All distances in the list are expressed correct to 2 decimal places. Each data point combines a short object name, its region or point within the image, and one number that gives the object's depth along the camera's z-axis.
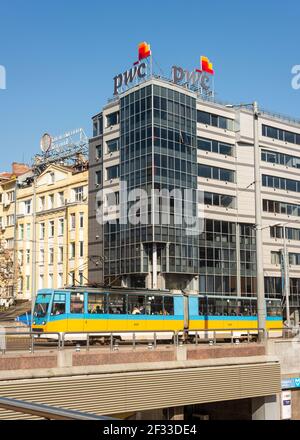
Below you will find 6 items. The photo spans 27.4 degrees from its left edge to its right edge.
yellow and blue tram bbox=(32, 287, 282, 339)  33.12
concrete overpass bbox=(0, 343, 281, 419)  19.75
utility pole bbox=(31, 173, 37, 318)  38.18
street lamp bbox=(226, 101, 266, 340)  27.22
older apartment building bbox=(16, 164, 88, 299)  67.62
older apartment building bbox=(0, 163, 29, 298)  74.38
